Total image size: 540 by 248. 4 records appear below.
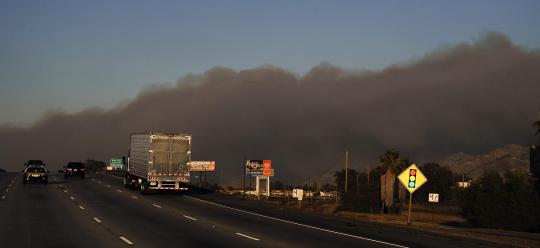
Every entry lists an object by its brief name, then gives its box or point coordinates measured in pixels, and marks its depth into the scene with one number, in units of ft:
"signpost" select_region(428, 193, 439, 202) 186.55
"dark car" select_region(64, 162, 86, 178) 277.15
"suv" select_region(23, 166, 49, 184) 215.72
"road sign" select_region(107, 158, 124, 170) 458.46
